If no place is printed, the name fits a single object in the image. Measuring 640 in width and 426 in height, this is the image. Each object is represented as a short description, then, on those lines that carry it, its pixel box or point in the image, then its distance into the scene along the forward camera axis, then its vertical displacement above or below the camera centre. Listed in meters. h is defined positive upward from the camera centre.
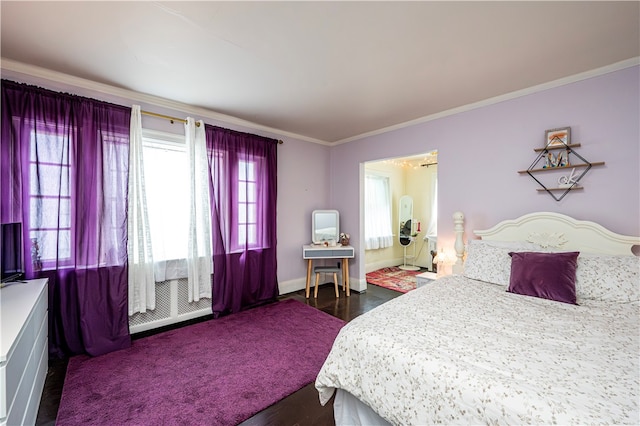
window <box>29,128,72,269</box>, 2.21 +0.14
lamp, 3.20 -0.59
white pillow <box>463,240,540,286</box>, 2.39 -0.47
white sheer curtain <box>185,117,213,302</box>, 3.08 -0.03
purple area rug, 1.74 -1.32
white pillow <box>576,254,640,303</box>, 1.89 -0.52
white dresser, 1.13 -0.73
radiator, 2.85 -1.12
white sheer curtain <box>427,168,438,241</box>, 5.66 +0.09
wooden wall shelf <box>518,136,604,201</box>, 2.38 +0.41
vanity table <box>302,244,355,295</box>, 3.94 -0.63
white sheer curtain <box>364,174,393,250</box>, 5.58 -0.03
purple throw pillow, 1.97 -0.52
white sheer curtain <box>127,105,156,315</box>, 2.68 -0.17
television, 1.94 -0.28
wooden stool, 3.99 -0.91
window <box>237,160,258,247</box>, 3.52 +0.12
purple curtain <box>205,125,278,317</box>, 3.27 -0.07
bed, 0.98 -0.67
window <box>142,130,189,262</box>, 2.88 +0.24
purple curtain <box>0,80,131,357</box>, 2.16 +0.10
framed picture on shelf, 2.42 +0.70
